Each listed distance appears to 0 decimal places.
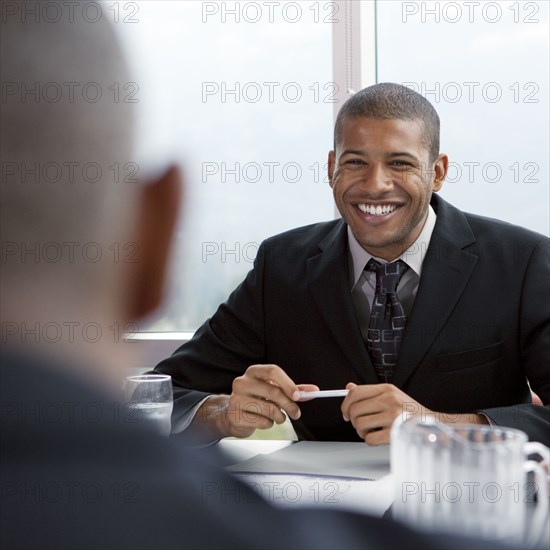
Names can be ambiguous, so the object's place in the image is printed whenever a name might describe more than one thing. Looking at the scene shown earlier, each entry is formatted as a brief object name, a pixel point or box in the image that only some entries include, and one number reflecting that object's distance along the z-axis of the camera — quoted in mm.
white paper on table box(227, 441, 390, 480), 1281
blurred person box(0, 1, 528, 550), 329
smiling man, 1857
